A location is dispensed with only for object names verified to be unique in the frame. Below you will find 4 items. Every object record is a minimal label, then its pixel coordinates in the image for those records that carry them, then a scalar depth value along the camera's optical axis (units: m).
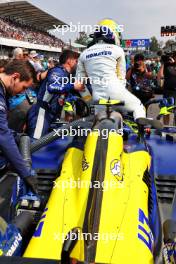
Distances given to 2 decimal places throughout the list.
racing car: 2.08
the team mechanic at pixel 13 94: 2.50
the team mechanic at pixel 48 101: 4.33
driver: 3.67
